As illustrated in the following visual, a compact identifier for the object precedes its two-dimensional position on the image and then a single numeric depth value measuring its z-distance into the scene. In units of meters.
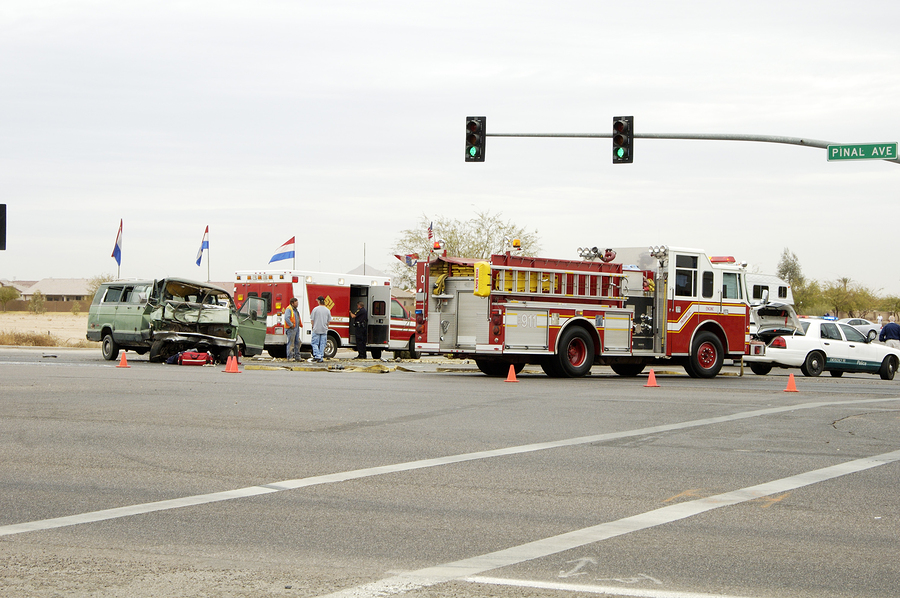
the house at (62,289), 172.25
